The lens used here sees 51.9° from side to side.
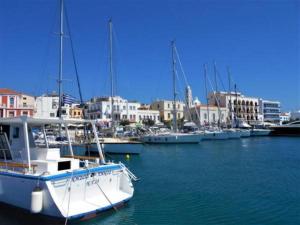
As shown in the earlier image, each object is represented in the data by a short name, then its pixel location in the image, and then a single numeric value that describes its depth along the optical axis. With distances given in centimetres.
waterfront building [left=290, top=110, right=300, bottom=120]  15135
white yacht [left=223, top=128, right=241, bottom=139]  7438
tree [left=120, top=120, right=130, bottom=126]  10099
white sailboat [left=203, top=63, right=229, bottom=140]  6900
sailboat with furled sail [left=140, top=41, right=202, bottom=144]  5647
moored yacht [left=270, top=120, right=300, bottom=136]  9075
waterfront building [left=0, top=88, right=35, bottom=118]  5012
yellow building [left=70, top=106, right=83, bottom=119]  9709
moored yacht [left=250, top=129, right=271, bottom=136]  8742
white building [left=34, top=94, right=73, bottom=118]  7163
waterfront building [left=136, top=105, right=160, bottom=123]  11419
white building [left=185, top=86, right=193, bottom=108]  13565
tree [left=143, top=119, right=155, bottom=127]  10895
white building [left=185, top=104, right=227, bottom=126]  11685
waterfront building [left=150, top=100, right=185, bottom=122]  12419
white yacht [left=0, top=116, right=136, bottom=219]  1080
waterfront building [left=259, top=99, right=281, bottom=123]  14525
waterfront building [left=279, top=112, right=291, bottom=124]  16842
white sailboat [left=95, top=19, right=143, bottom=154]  3625
